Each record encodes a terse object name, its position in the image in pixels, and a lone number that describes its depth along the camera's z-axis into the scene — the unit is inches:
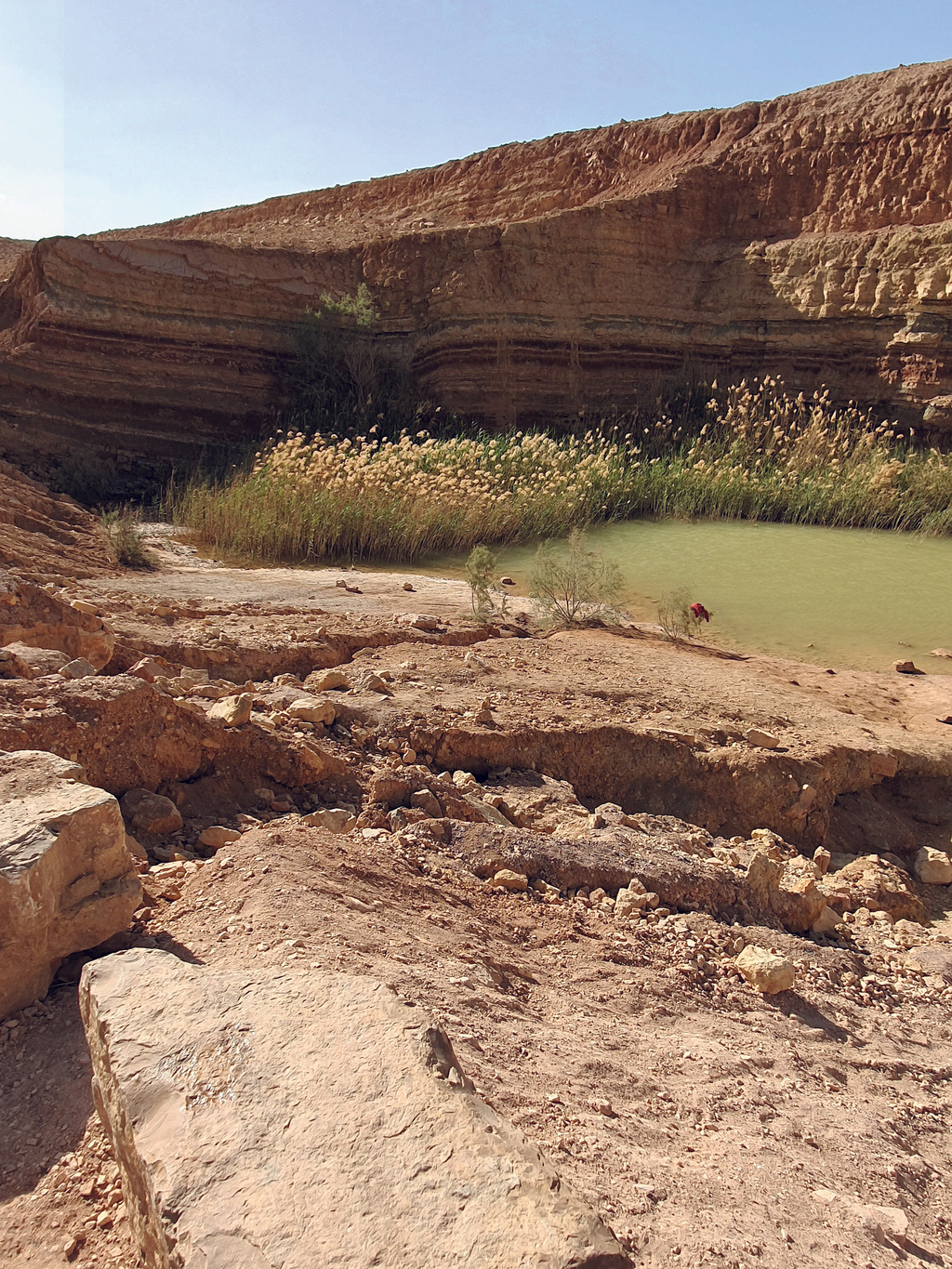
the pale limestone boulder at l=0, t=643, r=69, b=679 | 113.2
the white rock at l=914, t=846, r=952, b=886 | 133.7
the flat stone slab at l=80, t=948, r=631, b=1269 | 43.8
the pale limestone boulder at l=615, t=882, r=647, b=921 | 103.4
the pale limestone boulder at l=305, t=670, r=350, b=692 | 147.9
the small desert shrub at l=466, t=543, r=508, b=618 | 233.8
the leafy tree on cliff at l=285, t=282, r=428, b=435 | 542.3
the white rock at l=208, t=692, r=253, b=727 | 115.0
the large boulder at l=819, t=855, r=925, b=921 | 120.6
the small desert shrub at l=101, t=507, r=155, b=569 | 305.1
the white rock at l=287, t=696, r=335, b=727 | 127.7
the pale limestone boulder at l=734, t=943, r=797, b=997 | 93.6
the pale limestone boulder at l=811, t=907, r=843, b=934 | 112.6
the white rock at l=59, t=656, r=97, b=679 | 116.6
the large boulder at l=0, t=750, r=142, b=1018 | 67.2
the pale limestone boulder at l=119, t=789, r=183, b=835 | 99.1
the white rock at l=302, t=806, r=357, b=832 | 105.2
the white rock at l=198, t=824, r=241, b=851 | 98.6
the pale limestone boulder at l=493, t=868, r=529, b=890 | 104.0
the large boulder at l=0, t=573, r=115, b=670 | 140.9
